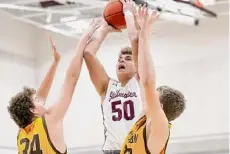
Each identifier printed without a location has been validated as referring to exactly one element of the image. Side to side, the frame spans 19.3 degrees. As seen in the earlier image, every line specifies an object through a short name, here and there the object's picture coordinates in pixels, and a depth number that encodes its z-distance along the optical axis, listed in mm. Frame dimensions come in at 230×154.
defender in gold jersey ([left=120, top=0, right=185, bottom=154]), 4251
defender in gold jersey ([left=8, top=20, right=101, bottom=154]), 4958
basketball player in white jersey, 5768
